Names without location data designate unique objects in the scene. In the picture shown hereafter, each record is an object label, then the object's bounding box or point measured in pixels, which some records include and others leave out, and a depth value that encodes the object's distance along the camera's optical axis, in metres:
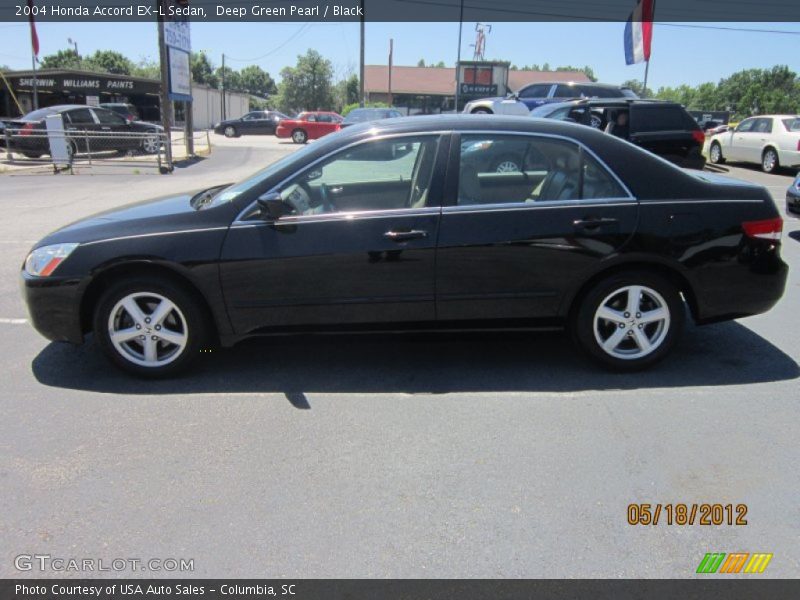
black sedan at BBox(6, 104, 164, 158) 18.06
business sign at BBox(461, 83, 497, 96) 41.59
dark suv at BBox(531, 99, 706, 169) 12.60
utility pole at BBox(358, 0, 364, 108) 34.91
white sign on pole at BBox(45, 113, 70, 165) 16.61
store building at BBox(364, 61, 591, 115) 60.16
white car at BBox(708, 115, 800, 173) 16.77
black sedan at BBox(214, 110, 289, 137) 39.09
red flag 28.86
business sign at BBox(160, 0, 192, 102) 18.03
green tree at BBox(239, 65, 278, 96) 127.63
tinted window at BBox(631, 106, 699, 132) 12.59
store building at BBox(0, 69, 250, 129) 42.19
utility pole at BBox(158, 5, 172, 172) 17.66
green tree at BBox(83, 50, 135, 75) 83.65
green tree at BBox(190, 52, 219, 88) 102.14
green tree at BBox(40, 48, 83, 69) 79.74
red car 31.83
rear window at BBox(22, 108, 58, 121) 18.95
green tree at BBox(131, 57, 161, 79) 85.55
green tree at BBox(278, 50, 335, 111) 73.44
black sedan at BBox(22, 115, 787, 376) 3.95
